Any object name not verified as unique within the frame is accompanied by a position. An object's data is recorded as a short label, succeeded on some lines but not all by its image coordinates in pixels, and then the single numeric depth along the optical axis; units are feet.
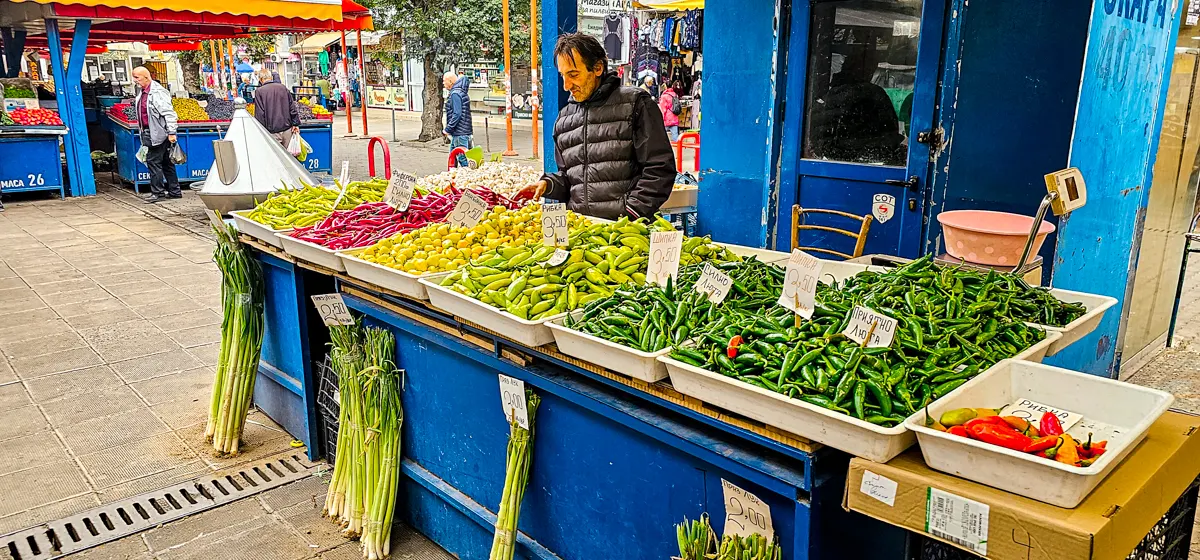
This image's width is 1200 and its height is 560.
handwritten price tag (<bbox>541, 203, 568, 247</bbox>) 10.63
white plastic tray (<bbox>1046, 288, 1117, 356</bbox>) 8.39
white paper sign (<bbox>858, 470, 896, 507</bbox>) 6.04
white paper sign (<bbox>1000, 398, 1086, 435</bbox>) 6.71
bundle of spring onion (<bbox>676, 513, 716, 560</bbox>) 7.48
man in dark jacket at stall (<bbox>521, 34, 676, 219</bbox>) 14.60
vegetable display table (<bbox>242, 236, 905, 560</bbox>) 7.06
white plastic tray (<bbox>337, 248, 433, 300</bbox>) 10.73
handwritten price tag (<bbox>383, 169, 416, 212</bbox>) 14.03
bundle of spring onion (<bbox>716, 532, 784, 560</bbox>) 7.04
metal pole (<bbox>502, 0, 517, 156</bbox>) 55.06
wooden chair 14.16
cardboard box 5.34
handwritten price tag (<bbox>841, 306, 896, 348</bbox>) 7.04
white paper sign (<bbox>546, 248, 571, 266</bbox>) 10.21
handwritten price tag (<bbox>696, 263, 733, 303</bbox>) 8.67
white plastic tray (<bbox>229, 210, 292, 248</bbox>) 14.15
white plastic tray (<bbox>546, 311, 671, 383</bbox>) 7.66
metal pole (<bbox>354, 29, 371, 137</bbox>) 73.51
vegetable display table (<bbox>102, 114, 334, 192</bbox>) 44.57
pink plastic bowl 11.88
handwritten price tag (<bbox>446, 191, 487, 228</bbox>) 12.56
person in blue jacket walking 49.96
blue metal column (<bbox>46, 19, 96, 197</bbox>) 42.80
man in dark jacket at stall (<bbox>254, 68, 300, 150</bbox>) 39.99
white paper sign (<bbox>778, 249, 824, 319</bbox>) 7.68
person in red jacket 55.31
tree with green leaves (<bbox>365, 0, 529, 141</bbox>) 64.59
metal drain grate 12.20
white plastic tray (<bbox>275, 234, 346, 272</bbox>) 12.46
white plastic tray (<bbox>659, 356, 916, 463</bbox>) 6.14
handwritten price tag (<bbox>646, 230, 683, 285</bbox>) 9.62
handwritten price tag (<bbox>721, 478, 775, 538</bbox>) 7.09
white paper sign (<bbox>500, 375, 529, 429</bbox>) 9.52
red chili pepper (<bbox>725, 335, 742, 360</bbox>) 7.39
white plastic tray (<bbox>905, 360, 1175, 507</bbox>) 5.50
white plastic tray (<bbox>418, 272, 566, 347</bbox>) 8.87
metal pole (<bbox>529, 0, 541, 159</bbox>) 52.48
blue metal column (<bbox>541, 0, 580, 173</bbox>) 20.80
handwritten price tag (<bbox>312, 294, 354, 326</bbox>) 12.46
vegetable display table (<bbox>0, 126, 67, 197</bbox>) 40.40
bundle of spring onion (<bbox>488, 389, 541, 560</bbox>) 9.67
